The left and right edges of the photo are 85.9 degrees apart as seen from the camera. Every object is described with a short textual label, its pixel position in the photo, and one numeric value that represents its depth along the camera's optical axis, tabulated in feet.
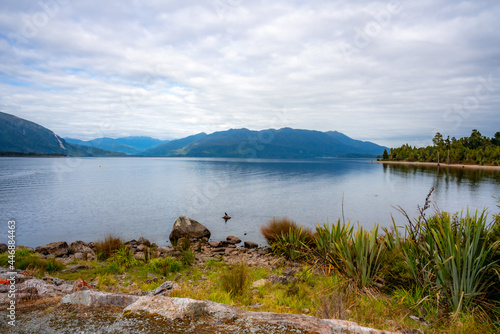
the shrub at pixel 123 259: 40.93
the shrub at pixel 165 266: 38.36
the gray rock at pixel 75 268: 37.96
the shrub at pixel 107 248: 48.60
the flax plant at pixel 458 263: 17.93
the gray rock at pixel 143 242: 62.85
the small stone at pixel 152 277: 34.50
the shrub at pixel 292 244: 46.85
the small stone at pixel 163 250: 55.62
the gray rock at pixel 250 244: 65.77
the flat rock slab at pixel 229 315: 11.91
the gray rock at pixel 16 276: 22.36
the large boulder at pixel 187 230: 71.97
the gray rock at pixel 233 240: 69.51
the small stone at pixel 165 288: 23.01
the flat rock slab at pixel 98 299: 14.80
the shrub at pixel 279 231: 52.25
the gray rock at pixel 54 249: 54.07
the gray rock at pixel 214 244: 65.10
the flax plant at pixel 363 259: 24.18
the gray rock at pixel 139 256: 46.83
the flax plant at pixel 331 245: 28.48
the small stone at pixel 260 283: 28.75
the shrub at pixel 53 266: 37.02
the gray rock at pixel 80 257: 47.89
